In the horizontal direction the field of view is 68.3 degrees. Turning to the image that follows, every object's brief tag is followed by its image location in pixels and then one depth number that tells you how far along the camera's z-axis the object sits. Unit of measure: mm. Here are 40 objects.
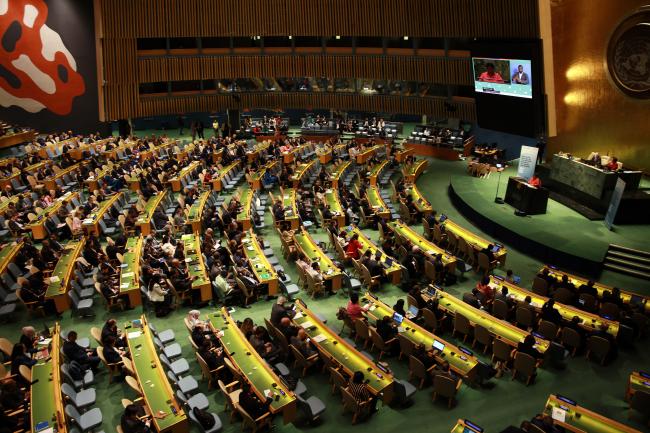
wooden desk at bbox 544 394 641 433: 7867
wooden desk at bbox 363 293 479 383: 9578
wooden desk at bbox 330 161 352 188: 21441
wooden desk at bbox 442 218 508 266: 14617
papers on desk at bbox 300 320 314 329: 10906
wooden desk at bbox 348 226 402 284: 13805
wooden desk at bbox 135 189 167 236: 16578
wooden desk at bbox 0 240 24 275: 13103
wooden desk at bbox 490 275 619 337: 10867
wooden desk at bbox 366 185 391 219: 18000
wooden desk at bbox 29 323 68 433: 8062
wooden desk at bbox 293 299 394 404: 9103
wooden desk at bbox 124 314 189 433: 8094
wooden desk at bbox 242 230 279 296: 13070
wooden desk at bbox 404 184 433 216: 18406
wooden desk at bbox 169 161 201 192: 21016
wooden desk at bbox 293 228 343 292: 13473
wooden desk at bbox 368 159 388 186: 22297
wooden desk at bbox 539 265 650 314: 11555
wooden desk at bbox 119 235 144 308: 12539
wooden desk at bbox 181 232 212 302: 12797
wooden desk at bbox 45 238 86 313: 12141
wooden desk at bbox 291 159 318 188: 21453
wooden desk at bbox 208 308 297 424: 8625
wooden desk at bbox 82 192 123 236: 16266
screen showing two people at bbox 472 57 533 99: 19203
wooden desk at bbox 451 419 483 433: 7488
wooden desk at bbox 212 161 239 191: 21344
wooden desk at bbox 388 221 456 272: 14102
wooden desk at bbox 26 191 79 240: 16172
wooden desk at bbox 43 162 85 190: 19922
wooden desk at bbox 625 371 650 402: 9047
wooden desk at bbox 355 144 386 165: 25744
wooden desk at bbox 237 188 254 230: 17016
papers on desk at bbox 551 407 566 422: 8109
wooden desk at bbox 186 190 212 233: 17016
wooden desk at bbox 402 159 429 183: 22641
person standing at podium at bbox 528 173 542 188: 17594
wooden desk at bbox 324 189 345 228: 17516
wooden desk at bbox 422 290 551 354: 10320
